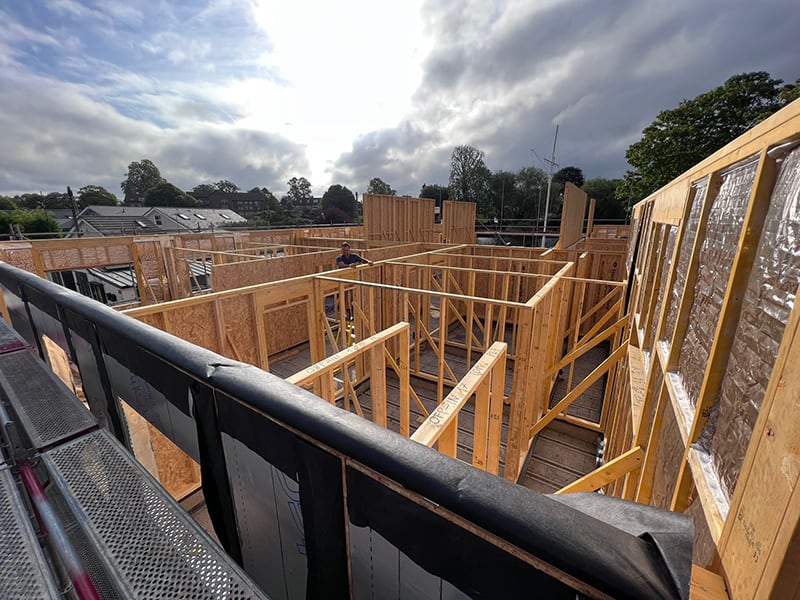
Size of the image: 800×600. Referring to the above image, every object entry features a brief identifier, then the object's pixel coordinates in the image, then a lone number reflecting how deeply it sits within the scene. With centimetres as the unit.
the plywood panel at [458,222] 1707
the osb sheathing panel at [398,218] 1221
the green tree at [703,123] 1733
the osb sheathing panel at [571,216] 1127
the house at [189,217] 3588
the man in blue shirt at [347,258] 701
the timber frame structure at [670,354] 79
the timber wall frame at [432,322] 405
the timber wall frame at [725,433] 67
